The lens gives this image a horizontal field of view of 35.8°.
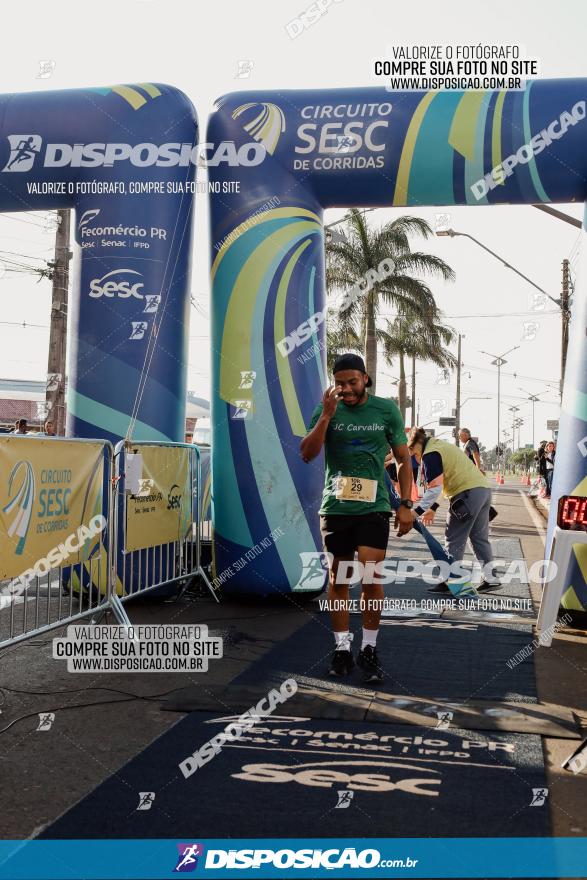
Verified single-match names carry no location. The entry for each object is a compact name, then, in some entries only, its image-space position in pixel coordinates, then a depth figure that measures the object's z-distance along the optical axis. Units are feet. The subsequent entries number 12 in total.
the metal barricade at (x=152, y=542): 23.68
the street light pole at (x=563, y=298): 53.83
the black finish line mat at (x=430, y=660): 18.21
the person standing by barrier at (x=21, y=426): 57.61
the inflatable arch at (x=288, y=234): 26.12
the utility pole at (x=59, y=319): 68.03
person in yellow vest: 29.45
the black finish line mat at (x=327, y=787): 11.12
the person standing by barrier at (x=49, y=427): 64.85
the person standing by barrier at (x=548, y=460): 73.02
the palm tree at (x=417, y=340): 104.27
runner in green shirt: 19.27
